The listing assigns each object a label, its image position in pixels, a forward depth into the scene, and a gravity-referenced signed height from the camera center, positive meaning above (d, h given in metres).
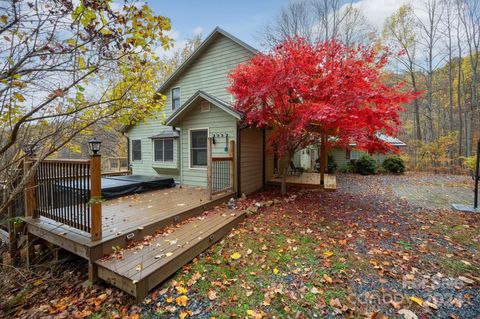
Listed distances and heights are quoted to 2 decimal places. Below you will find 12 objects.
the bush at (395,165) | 14.20 -0.87
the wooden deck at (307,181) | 8.40 -1.25
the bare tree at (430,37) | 15.02 +8.80
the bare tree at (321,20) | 14.79 +9.80
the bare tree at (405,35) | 15.91 +9.43
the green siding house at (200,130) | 7.20 +0.96
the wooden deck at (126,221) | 3.34 -1.40
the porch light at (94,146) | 3.49 +0.12
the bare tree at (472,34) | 13.73 +8.22
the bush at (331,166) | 15.06 -1.00
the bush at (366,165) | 14.12 -0.88
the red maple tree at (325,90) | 5.18 +1.66
